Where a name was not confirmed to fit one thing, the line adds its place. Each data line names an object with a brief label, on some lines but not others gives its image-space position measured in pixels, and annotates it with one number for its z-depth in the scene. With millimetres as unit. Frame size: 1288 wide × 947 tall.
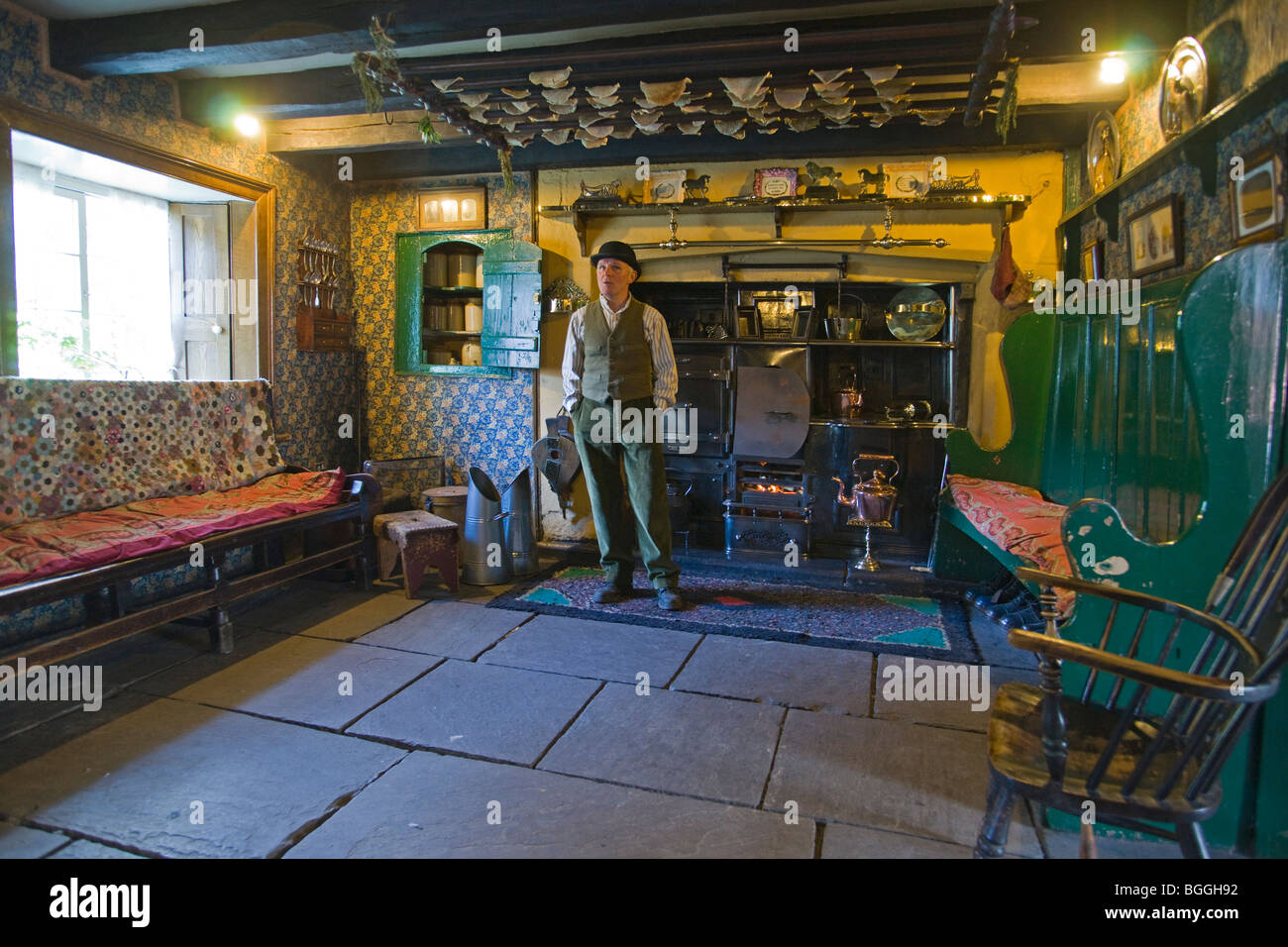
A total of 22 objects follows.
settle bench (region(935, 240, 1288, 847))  1944
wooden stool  4512
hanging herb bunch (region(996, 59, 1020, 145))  3793
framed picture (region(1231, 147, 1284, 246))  2480
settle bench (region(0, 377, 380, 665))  3016
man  4410
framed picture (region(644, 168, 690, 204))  5633
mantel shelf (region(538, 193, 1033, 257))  5000
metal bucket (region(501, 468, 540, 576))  5062
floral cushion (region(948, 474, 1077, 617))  3131
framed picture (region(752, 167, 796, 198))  5398
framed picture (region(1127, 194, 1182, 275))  3283
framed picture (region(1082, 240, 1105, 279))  4258
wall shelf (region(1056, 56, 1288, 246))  2521
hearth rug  3885
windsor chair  1479
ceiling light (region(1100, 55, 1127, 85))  4027
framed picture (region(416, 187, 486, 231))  6133
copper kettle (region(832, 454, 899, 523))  4859
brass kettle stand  4995
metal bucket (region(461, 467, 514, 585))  4859
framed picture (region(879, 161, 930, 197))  5258
